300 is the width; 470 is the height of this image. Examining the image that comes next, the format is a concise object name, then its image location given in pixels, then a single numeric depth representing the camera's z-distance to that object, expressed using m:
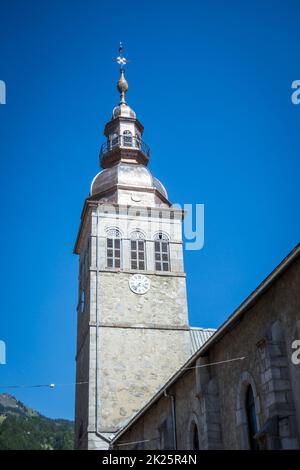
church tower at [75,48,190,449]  31.16
